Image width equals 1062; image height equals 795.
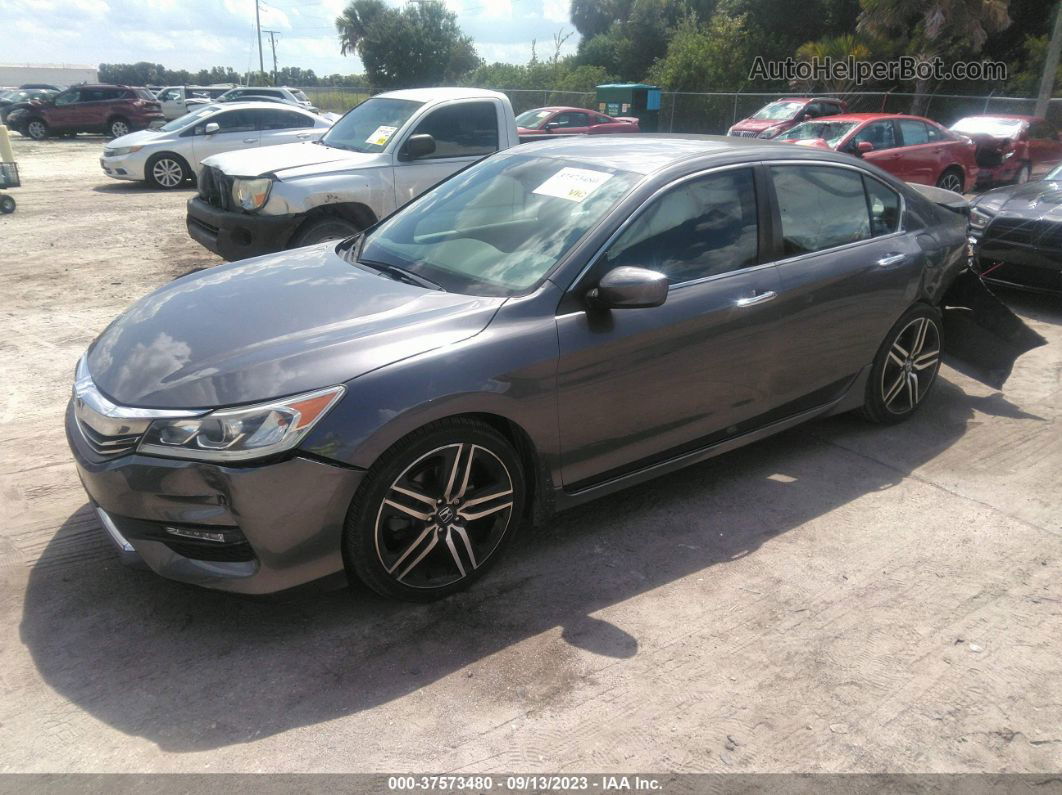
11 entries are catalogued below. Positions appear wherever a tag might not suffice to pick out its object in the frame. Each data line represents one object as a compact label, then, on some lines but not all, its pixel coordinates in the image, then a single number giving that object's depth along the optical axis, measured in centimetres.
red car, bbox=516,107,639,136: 1938
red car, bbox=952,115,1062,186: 1605
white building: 7944
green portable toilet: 2722
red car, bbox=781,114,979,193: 1320
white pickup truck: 731
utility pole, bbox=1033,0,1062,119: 2142
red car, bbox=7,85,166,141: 2605
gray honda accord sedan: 289
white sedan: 1495
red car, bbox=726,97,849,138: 1925
